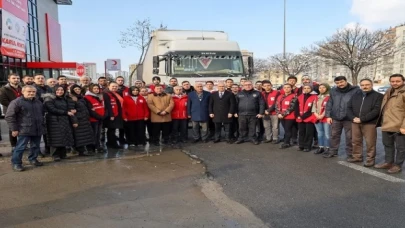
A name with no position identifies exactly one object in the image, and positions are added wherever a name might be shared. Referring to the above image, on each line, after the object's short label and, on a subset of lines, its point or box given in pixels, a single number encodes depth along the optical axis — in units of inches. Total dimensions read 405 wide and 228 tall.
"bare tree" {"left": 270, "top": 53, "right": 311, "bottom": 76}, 1980.8
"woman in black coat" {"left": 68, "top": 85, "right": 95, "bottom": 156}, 278.5
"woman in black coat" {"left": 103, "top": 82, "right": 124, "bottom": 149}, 303.7
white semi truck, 425.1
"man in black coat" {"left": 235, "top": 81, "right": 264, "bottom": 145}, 338.3
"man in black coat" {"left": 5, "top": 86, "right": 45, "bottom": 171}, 237.1
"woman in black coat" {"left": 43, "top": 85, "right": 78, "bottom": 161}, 262.4
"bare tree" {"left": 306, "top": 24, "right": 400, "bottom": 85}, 1379.7
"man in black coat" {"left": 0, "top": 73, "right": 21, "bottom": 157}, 272.7
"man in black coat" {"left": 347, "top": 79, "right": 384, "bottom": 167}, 247.1
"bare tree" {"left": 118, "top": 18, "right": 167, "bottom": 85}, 1096.3
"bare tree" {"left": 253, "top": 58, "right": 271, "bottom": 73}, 2456.9
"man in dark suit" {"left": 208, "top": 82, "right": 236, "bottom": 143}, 342.6
